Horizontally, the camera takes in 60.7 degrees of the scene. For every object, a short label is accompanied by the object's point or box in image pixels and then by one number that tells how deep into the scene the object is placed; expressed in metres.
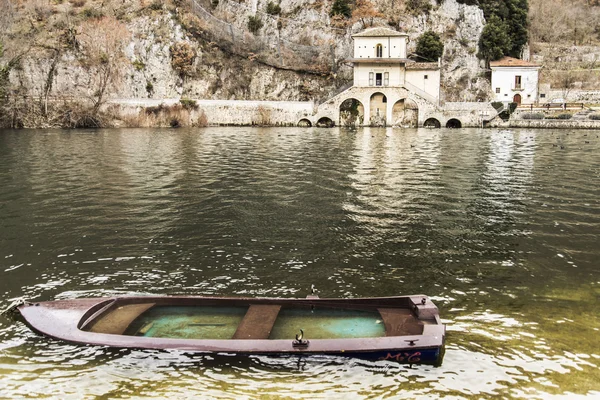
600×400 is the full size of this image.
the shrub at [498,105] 69.74
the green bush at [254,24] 85.62
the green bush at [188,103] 72.50
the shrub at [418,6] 83.19
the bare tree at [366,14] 82.56
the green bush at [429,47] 78.00
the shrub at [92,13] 77.56
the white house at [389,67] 72.56
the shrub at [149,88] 76.19
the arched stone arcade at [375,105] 72.06
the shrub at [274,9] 86.62
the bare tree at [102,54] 69.75
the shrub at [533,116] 68.25
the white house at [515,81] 78.56
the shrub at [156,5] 79.53
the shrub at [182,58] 78.06
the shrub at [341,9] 83.00
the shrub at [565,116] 67.00
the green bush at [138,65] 75.38
